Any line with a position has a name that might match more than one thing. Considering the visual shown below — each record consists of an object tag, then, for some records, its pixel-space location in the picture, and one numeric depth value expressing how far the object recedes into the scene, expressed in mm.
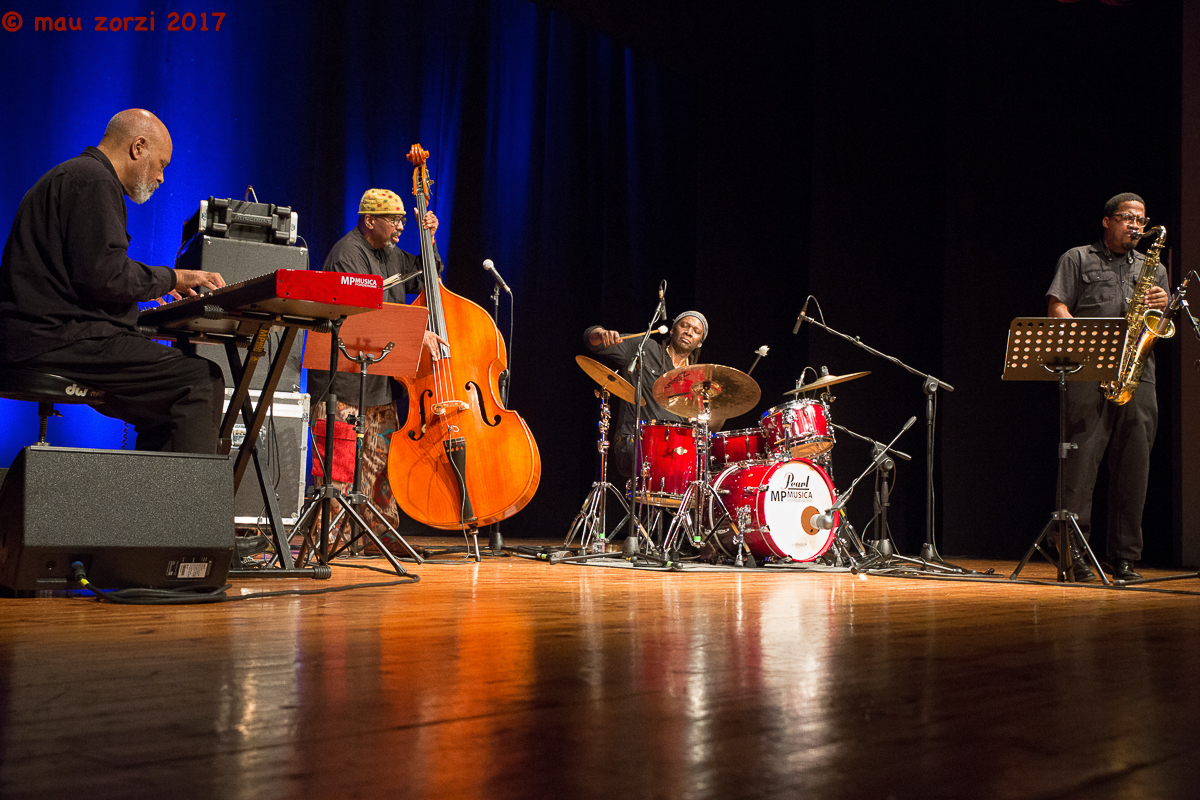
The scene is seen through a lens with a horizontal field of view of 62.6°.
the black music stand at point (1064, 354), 3752
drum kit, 4578
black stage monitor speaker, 2213
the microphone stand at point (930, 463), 4637
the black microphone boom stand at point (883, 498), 4703
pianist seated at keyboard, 2592
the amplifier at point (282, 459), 4105
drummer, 5273
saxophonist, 4203
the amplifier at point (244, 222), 3973
